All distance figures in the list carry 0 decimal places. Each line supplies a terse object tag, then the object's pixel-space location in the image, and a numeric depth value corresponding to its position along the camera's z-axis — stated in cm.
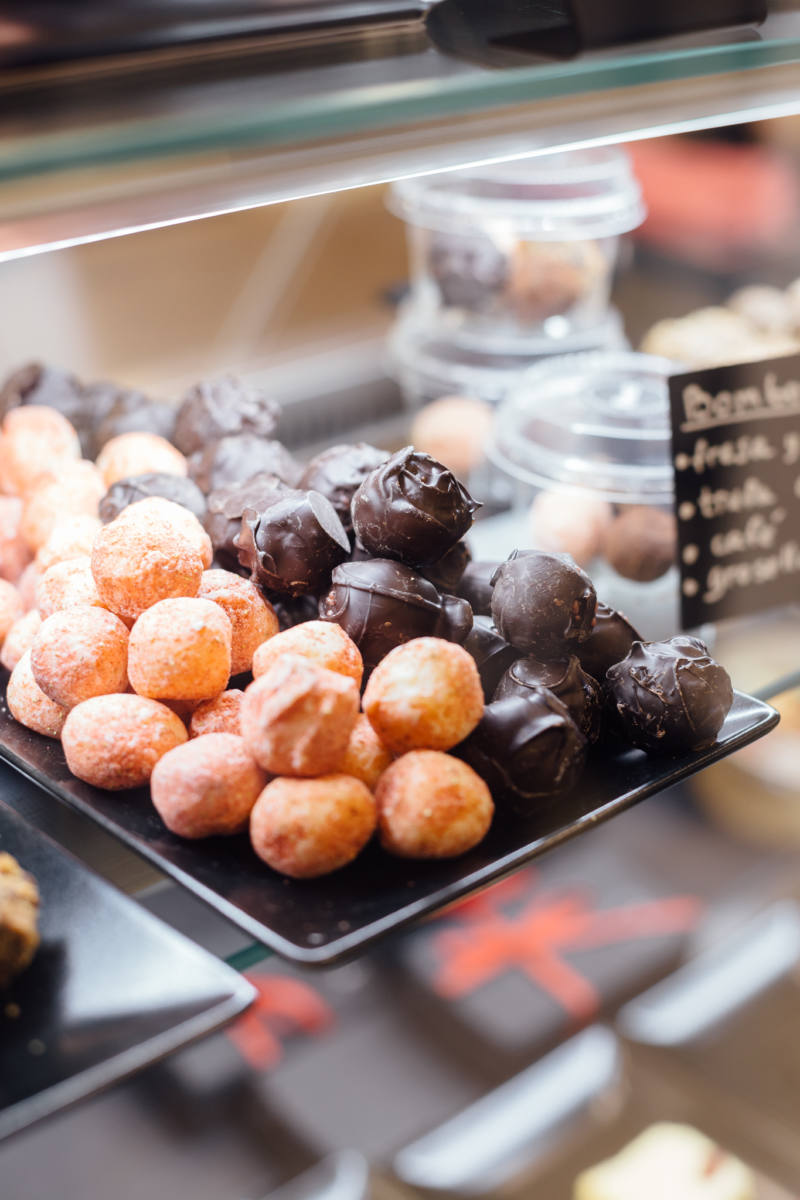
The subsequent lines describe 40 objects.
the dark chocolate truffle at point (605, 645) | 52
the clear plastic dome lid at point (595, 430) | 63
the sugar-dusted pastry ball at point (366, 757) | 48
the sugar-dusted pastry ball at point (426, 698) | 48
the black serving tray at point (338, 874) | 45
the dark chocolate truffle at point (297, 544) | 51
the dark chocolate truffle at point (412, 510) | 49
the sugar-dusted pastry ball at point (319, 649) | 49
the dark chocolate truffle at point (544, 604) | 49
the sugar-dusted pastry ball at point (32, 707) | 51
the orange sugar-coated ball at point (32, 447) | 58
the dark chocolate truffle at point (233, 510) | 53
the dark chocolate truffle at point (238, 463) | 56
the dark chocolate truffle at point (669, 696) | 50
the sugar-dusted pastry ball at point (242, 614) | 51
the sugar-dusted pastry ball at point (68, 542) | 54
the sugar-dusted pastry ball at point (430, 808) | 47
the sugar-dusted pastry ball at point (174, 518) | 51
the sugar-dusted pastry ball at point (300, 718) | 46
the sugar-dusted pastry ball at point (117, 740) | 48
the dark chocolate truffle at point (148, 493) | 54
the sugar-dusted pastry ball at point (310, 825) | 46
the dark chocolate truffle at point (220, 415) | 59
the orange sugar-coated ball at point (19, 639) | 53
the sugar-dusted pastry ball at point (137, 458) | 57
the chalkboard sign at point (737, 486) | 57
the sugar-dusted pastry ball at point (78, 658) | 49
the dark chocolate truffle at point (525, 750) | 48
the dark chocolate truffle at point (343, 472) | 53
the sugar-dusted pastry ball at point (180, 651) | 49
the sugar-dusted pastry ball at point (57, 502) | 55
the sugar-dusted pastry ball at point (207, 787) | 47
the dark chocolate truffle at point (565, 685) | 49
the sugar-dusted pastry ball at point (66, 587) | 51
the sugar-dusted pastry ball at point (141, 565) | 50
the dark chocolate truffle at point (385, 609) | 50
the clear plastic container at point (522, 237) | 73
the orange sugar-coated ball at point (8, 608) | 54
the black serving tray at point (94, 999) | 43
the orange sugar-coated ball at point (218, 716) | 49
